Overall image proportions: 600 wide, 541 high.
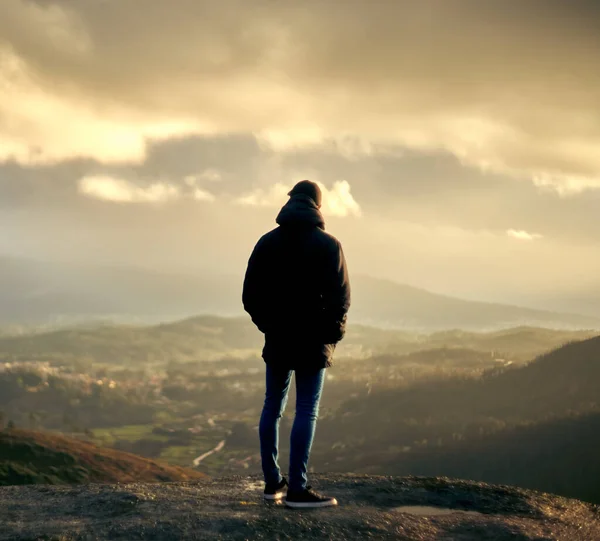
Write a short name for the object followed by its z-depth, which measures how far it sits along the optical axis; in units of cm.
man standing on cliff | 921
